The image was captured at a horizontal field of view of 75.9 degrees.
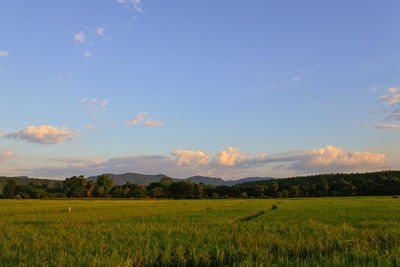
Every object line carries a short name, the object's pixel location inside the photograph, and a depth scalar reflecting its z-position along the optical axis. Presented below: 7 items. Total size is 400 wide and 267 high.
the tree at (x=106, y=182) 131.65
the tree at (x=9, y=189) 130.50
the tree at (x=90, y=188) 133.62
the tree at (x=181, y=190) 119.50
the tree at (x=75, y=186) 124.44
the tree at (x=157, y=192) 122.69
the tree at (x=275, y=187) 126.57
